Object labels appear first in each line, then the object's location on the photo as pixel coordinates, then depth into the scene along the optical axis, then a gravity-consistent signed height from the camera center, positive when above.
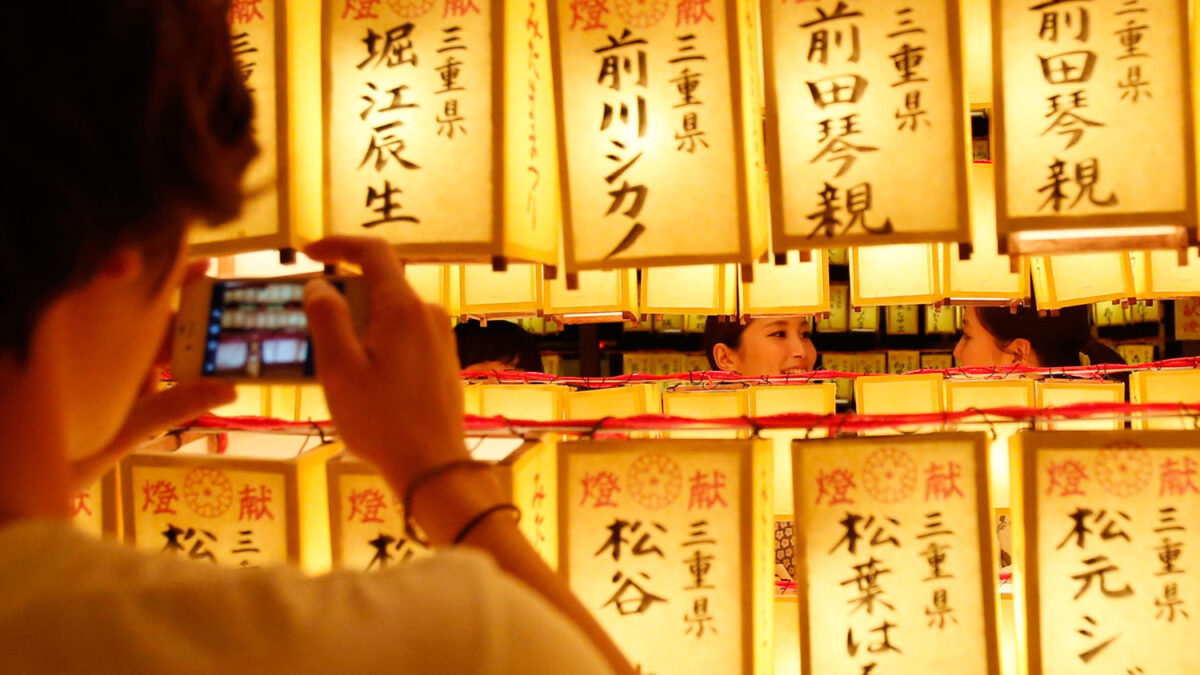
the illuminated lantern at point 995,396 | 2.96 -0.28
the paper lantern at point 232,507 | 1.75 -0.35
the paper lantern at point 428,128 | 1.67 +0.53
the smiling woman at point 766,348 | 4.91 -0.01
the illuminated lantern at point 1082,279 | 2.97 +0.23
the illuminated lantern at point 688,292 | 3.13 +0.24
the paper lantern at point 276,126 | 1.75 +0.57
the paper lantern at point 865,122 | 1.62 +0.50
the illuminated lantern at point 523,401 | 3.21 -0.21
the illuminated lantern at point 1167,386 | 3.04 -0.22
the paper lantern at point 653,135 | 1.68 +0.50
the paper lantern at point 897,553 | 1.68 -0.48
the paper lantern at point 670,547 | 1.68 -0.46
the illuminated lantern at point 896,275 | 2.94 +0.27
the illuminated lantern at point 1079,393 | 3.11 -0.26
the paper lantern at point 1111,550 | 1.63 -0.48
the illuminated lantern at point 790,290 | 3.06 +0.23
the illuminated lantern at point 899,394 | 3.61 -0.26
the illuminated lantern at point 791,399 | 3.54 -0.26
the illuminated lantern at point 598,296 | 2.80 +0.21
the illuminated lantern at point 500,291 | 3.00 +0.26
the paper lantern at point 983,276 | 2.87 +0.25
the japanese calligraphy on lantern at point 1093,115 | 1.55 +0.47
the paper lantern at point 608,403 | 3.13 -0.22
